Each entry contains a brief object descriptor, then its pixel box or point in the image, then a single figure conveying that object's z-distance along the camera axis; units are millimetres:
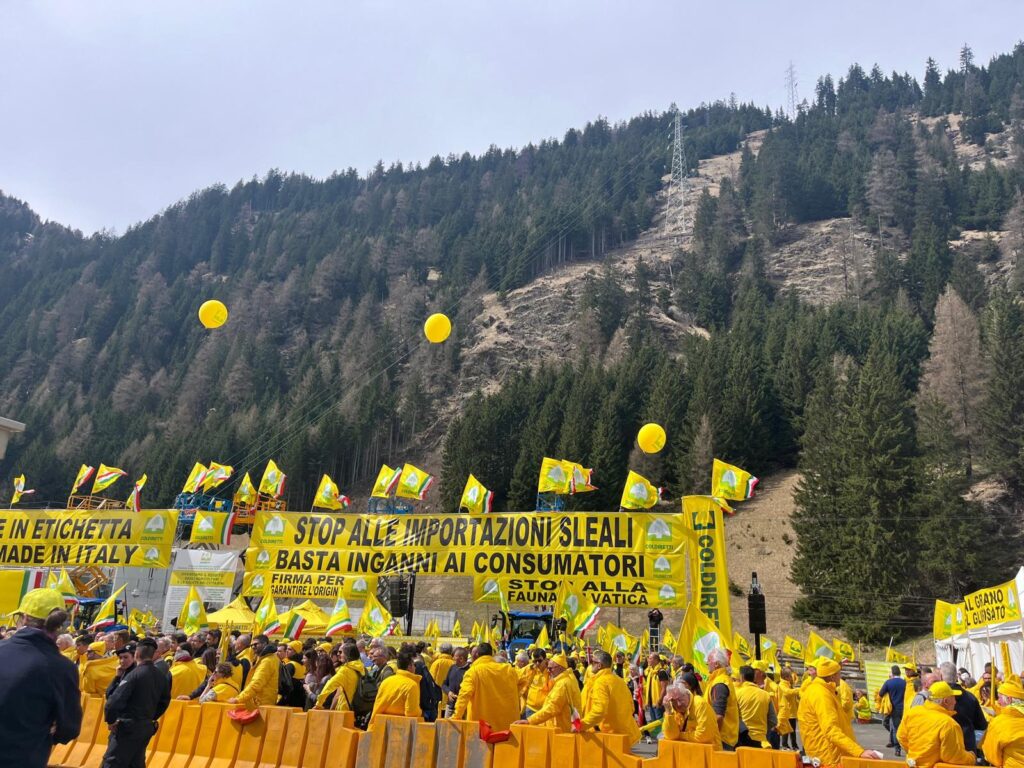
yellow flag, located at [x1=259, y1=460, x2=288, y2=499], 25453
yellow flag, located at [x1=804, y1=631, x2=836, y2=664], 19369
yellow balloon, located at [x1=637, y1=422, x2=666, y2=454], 20125
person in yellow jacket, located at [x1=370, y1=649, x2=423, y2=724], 7293
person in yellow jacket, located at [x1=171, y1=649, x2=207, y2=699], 8828
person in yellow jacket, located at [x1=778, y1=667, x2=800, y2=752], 11180
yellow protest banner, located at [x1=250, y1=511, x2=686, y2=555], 16062
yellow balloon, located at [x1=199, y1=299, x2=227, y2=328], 20234
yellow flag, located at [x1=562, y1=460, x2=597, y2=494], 20844
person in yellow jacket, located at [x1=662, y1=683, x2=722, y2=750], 6914
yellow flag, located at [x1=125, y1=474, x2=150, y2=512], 24703
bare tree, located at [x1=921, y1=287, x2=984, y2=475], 49312
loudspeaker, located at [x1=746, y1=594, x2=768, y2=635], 15640
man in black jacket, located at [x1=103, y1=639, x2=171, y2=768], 6293
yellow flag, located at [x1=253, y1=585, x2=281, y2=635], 16031
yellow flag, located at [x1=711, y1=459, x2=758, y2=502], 16016
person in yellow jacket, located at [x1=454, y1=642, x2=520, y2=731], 7309
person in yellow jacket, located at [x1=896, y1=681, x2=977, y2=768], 5758
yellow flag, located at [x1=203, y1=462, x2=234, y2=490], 28375
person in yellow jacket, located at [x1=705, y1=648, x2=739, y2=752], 7445
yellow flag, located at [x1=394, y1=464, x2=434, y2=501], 22878
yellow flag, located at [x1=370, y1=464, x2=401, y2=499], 23000
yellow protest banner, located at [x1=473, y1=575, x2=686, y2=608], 15656
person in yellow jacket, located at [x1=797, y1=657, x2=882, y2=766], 6492
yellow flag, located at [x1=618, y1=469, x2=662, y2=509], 18875
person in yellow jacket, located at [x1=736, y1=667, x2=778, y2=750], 8094
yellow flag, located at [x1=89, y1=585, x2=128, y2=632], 17256
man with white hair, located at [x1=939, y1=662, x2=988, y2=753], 8148
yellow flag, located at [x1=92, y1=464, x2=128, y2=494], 29055
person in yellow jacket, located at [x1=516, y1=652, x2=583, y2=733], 7066
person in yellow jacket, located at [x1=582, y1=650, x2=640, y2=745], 7016
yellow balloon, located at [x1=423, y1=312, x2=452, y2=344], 19641
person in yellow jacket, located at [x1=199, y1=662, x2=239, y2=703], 8305
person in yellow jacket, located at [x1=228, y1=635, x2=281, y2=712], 8023
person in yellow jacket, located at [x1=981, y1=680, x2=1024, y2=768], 6051
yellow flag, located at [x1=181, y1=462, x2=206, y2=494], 27547
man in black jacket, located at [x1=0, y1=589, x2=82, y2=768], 3592
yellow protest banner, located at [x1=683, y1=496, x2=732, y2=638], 13484
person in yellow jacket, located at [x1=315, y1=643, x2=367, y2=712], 8078
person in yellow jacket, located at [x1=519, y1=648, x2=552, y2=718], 11148
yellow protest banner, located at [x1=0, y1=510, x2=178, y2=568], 20141
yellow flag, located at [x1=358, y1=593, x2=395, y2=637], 17375
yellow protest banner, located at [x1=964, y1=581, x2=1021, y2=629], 15367
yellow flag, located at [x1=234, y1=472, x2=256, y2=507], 27798
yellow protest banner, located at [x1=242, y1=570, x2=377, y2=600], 18125
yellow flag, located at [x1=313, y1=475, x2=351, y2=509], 23997
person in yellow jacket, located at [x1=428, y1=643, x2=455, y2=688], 12711
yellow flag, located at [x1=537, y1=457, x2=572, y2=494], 20605
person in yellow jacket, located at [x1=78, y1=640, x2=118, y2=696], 9094
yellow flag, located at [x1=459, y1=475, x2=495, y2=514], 21938
